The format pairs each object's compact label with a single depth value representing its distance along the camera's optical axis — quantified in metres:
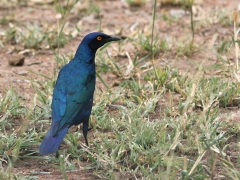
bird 8.37
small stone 12.37
